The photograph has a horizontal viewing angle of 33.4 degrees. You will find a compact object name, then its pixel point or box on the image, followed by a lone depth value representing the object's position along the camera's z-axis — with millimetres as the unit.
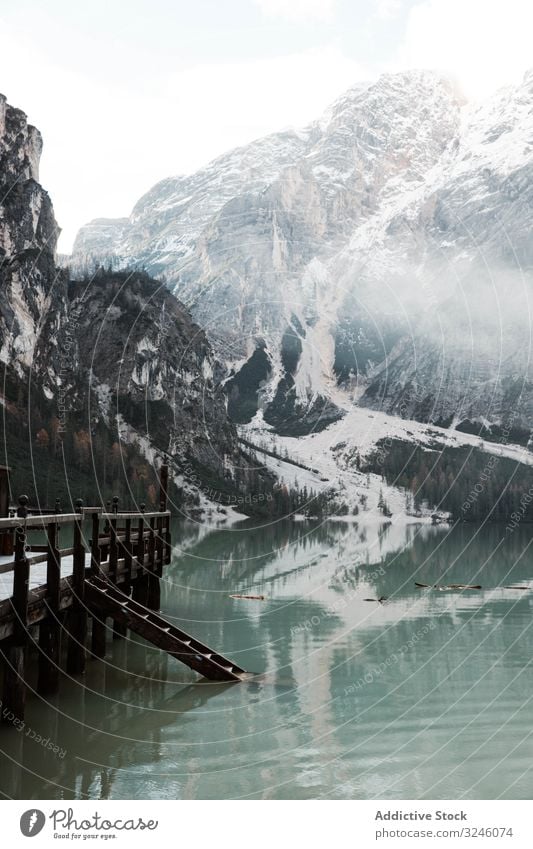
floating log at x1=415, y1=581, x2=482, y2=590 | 41956
